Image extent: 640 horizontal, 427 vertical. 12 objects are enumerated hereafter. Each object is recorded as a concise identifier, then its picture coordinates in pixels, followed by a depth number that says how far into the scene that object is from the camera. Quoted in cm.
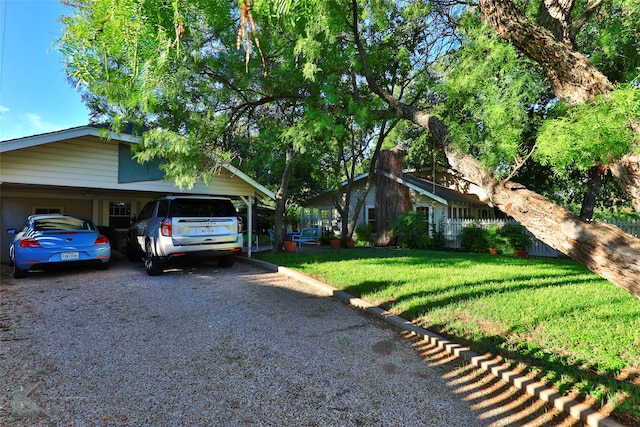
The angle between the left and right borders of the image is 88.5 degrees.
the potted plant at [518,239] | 1347
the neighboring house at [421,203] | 1723
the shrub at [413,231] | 1557
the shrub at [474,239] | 1458
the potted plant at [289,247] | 1367
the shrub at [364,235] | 1842
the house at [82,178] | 762
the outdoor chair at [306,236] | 1742
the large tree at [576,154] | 294
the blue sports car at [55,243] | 733
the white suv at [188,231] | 769
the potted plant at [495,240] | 1391
